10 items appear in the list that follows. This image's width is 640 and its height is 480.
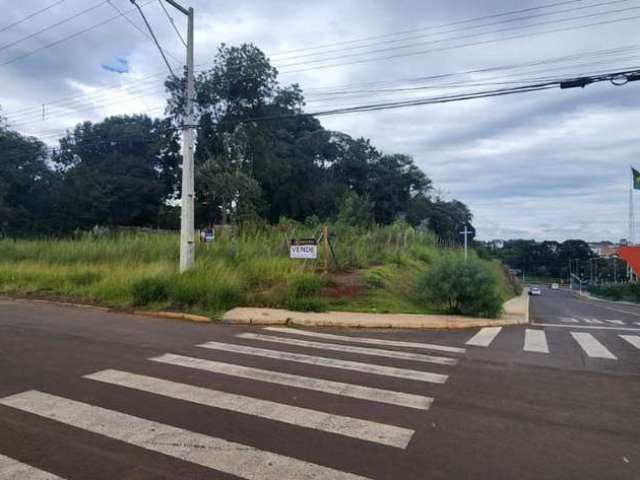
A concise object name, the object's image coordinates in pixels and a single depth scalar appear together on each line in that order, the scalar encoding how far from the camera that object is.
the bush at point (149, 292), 13.53
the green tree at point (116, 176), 50.03
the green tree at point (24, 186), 46.50
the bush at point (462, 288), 13.84
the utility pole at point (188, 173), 14.62
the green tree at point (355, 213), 30.89
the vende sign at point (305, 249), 15.09
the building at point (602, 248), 125.41
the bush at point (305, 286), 13.74
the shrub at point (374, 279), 15.17
